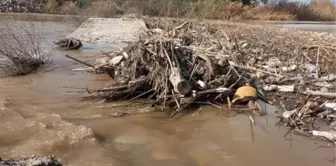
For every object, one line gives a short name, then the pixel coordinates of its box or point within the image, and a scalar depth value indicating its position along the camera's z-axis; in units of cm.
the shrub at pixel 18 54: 1071
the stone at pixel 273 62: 1064
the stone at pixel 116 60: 898
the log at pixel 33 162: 294
